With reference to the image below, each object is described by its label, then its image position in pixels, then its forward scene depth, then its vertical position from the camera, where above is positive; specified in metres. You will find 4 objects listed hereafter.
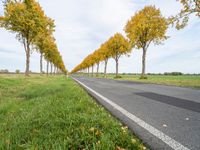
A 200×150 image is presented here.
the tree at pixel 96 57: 59.84 +4.55
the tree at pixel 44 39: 29.37 +5.48
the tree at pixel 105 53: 45.85 +4.48
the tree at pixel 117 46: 42.13 +5.72
